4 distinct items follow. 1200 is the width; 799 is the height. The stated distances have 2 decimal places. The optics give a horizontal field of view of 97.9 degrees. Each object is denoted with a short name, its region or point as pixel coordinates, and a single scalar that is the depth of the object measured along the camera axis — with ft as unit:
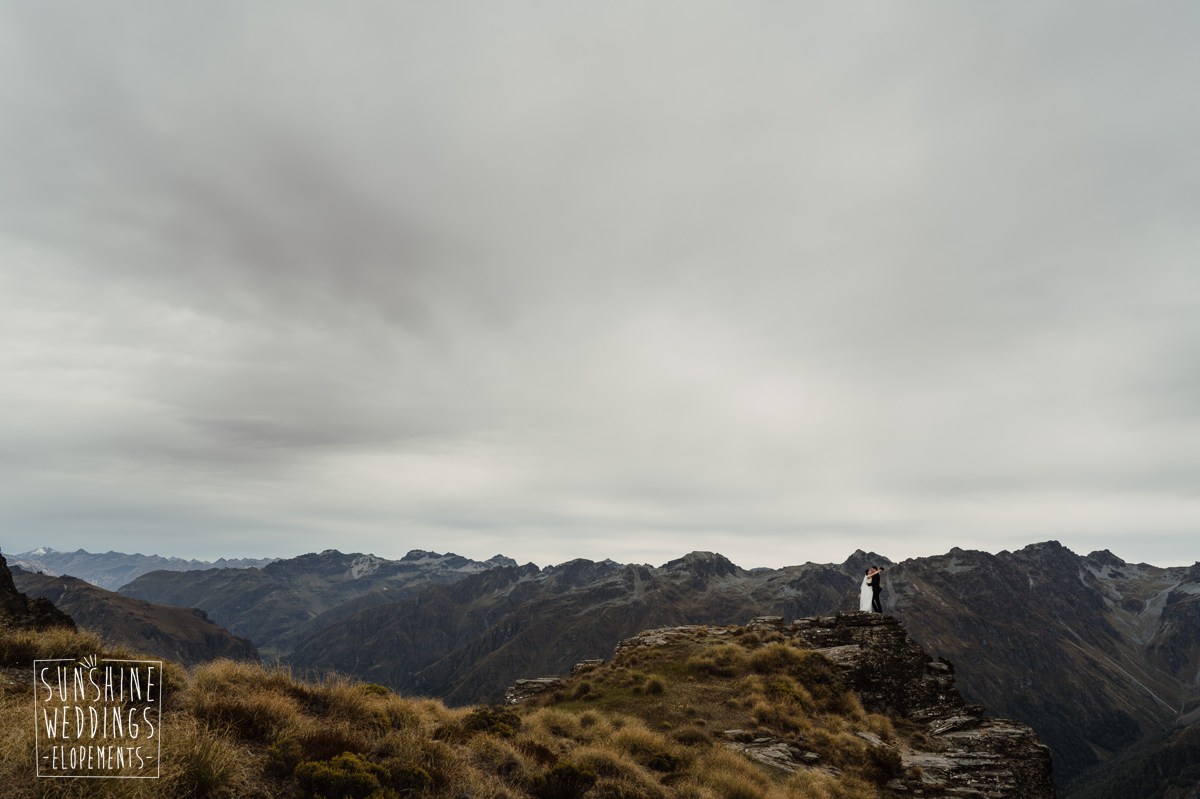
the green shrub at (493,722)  53.26
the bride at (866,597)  118.52
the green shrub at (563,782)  41.06
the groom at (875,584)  113.91
